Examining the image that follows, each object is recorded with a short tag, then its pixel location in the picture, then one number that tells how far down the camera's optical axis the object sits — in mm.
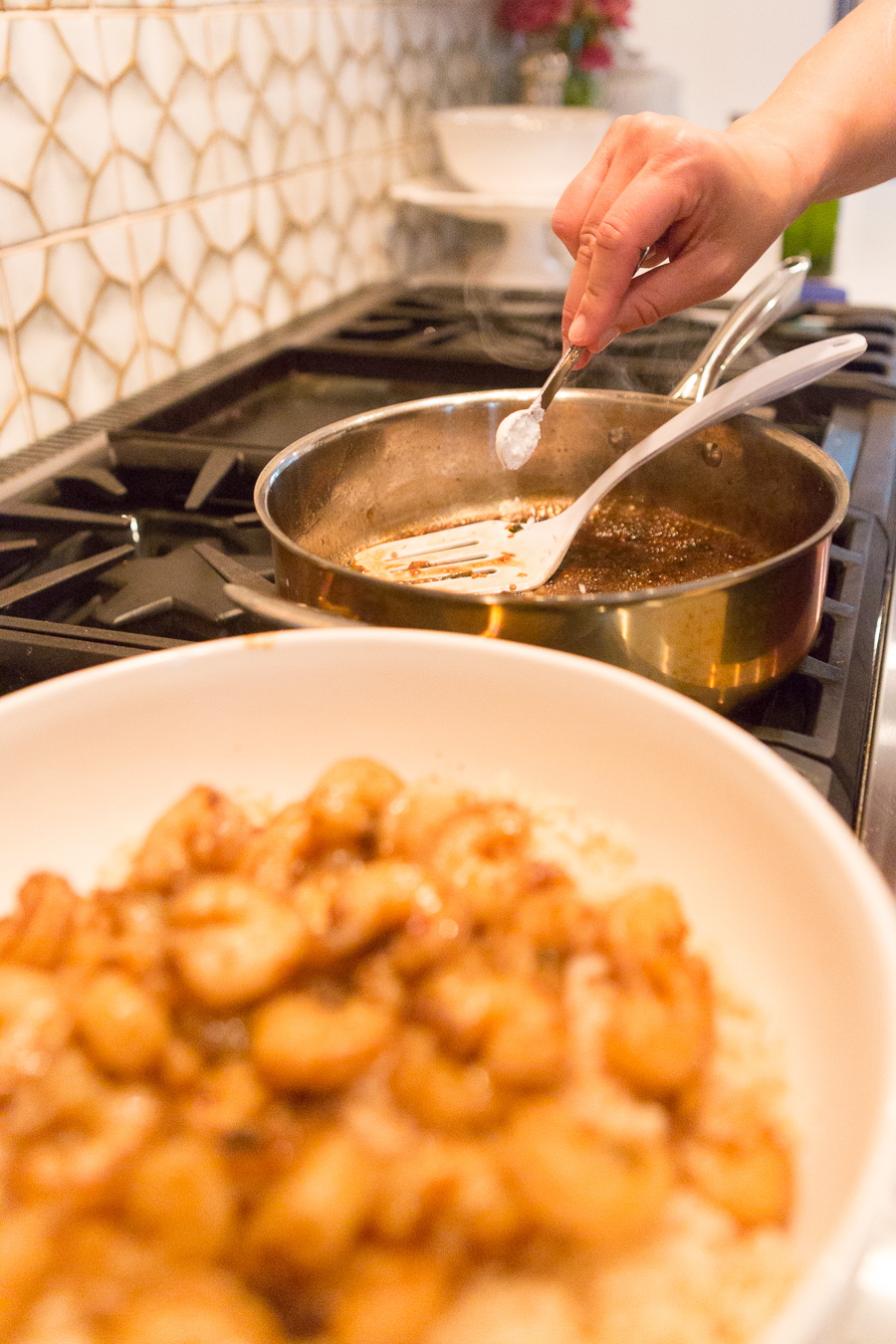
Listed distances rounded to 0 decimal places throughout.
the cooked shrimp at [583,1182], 260
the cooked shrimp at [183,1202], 264
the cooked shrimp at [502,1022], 296
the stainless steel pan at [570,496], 458
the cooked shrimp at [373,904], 334
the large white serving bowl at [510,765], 316
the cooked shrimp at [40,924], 342
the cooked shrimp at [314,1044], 297
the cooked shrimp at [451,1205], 267
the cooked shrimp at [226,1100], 294
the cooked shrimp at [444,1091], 292
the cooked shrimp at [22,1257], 254
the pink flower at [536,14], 1838
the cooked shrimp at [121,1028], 299
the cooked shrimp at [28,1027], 305
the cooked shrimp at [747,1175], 276
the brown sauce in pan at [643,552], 680
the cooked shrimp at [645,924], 336
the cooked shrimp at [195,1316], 241
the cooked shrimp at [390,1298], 249
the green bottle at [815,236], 1770
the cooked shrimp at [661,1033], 300
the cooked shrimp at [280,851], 365
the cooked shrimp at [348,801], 379
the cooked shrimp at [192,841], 367
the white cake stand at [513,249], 1455
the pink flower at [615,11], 1846
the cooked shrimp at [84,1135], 277
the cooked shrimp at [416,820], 379
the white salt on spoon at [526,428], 729
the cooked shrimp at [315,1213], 259
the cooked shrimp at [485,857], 350
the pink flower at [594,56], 1863
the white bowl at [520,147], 1413
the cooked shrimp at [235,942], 314
